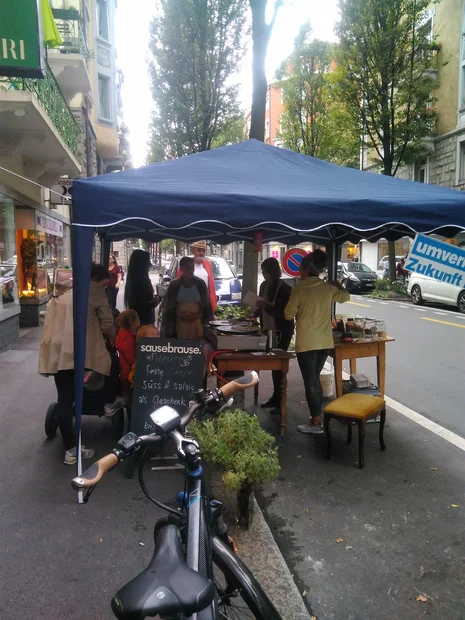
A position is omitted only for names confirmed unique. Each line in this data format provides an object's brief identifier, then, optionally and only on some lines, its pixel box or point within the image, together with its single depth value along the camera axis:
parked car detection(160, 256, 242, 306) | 13.89
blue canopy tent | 3.97
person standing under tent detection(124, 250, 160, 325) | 7.05
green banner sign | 6.28
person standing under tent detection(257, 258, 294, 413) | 6.27
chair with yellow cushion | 4.48
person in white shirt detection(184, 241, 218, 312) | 9.50
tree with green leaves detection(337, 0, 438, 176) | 19.95
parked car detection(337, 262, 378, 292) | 25.25
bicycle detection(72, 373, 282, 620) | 1.37
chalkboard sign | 4.48
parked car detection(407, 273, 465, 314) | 16.37
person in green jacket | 5.10
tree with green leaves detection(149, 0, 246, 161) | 17.99
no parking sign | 7.84
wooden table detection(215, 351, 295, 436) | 5.14
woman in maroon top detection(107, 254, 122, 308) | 8.40
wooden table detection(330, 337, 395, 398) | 5.46
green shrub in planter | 3.28
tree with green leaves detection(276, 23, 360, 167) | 28.69
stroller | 4.78
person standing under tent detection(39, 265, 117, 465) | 4.32
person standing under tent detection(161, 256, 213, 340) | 6.00
